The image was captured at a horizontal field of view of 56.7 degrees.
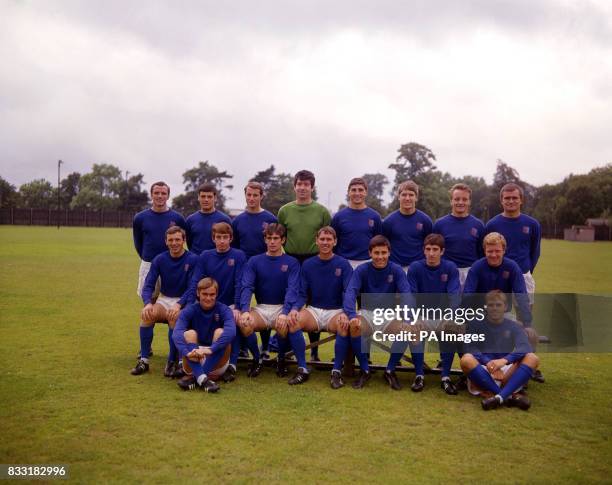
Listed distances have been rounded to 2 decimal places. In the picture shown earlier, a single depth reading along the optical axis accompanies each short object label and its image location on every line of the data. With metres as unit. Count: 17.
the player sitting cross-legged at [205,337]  5.97
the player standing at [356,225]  7.05
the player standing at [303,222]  7.14
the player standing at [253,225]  7.23
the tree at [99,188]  88.94
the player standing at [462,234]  6.84
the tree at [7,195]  77.25
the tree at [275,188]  67.69
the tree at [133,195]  82.00
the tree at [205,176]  80.00
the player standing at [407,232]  7.01
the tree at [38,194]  90.26
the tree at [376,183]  129.25
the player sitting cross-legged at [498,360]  5.63
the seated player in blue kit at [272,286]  6.64
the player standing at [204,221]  7.42
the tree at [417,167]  69.62
